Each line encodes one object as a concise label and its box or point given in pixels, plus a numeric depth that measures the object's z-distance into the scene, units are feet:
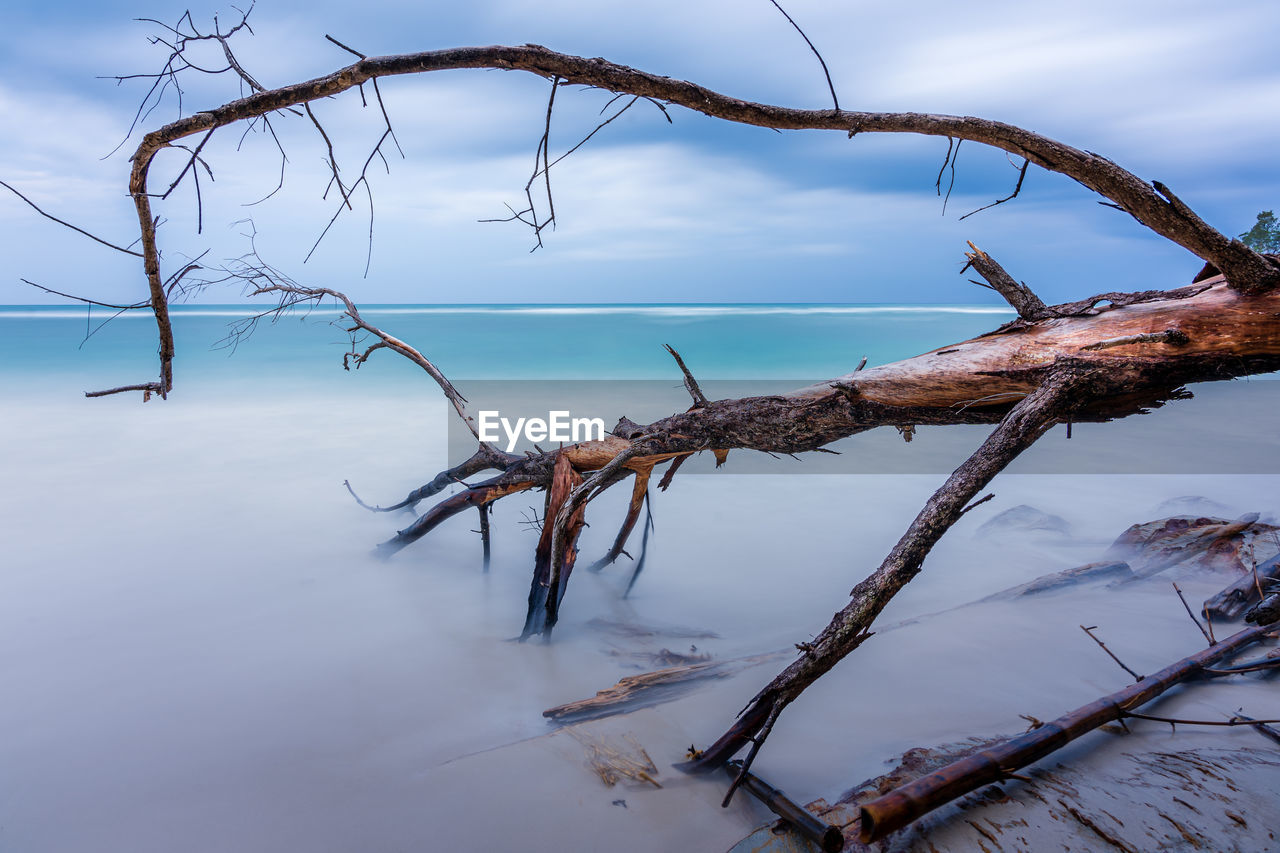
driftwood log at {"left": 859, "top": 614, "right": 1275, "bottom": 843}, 4.39
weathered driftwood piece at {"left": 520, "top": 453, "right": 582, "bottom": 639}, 9.45
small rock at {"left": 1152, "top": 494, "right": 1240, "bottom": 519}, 15.55
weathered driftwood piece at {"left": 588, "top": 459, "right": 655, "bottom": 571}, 10.19
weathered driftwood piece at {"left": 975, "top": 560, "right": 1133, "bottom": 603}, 10.52
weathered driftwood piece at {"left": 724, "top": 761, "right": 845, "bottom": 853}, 4.61
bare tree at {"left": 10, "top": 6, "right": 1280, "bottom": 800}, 5.15
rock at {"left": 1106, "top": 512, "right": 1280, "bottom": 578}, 10.55
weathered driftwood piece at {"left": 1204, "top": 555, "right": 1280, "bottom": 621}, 8.76
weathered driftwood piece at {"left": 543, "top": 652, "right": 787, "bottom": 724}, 7.77
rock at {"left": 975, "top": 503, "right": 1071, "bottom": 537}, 14.74
